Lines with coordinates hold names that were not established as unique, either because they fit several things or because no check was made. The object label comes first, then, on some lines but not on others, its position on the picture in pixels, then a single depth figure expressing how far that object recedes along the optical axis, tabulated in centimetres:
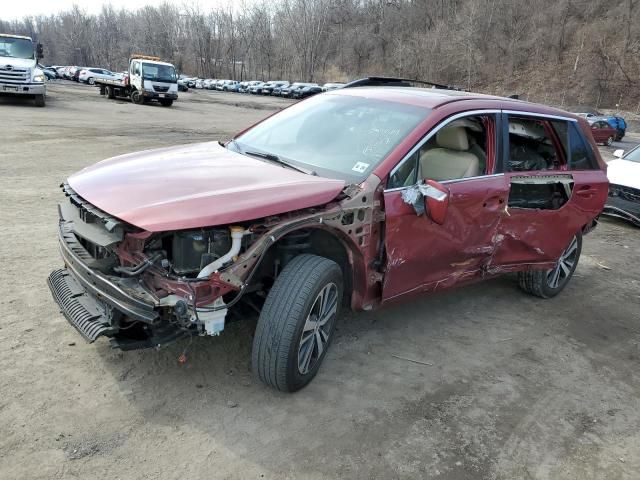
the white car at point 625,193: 848
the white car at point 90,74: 4776
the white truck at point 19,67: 1830
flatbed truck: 2734
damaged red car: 285
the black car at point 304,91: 4859
